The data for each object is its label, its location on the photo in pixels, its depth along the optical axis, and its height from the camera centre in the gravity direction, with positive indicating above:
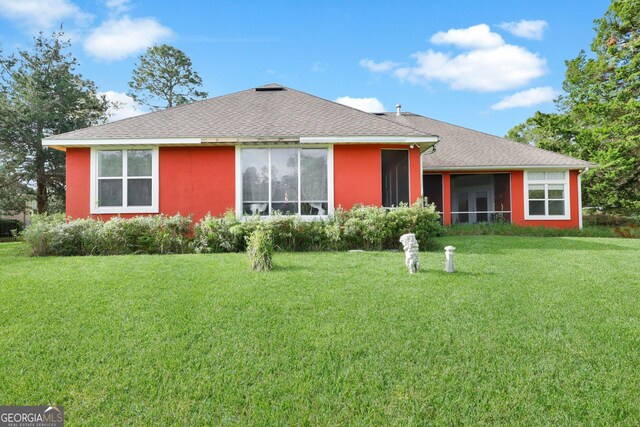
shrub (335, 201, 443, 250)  9.56 -0.05
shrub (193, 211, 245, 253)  9.56 -0.29
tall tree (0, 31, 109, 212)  21.20 +6.79
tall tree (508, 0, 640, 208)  19.23 +6.19
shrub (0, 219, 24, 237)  22.95 -0.02
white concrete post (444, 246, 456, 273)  6.67 -0.66
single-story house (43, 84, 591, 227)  10.95 +1.82
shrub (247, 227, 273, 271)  6.84 -0.54
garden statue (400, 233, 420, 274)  6.66 -0.53
